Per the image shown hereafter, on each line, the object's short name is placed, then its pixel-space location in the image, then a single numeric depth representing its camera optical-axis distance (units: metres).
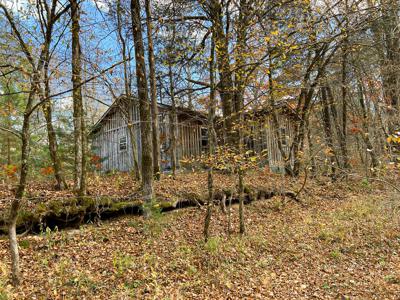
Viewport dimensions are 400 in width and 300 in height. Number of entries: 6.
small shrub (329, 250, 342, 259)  6.69
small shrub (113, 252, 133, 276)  5.28
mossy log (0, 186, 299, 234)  6.28
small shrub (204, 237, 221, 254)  6.42
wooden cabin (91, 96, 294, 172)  16.19
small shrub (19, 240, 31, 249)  5.72
